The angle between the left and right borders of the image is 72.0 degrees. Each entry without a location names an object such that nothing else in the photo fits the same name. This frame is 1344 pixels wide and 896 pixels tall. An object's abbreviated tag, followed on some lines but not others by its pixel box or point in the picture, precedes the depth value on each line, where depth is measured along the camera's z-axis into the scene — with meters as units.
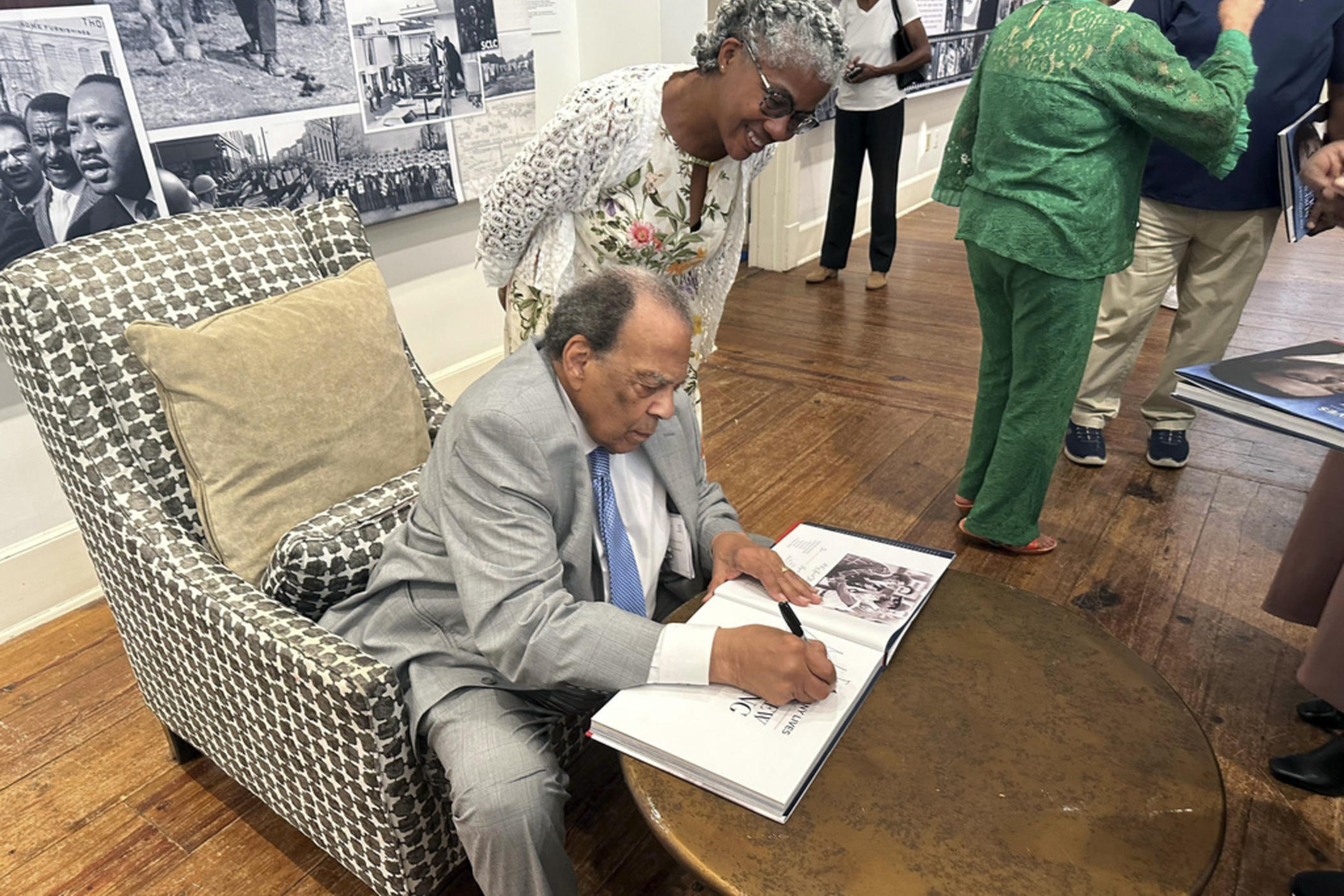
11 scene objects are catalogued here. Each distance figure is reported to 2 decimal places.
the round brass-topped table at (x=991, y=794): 0.96
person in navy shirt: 2.30
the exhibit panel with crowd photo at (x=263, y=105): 2.01
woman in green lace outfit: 1.83
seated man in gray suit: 1.21
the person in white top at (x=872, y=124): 4.35
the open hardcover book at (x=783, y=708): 1.05
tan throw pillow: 1.49
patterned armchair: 1.29
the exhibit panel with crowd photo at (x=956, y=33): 5.61
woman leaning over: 1.50
